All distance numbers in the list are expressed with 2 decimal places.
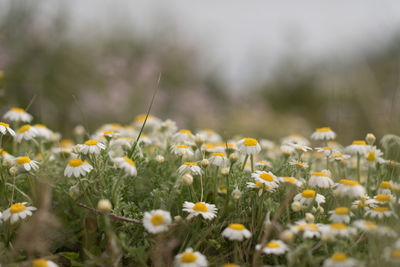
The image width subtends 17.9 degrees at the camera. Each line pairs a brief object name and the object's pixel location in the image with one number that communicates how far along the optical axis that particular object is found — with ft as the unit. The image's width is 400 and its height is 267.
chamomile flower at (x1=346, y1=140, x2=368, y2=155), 3.09
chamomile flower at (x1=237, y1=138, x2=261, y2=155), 3.05
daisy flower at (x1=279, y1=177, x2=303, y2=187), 2.95
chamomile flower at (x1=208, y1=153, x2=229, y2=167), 3.07
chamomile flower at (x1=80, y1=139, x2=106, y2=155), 2.99
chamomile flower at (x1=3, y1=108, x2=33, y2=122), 3.31
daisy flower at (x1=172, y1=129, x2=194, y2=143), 3.24
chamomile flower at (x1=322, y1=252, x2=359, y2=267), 2.71
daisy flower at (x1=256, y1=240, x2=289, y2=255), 2.80
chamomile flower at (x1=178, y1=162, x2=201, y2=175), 3.02
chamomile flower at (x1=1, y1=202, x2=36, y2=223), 2.90
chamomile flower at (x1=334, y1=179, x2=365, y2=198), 2.89
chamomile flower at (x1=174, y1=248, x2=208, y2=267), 2.80
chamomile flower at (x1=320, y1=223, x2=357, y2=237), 2.78
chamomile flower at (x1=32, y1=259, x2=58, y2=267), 2.79
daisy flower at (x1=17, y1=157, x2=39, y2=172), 3.02
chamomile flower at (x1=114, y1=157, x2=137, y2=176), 2.86
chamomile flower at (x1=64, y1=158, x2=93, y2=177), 2.95
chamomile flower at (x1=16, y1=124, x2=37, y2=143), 3.18
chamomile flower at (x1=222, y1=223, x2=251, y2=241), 2.85
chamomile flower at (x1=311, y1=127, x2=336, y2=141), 3.24
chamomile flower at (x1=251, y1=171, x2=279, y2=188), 2.95
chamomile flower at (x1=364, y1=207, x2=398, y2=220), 2.89
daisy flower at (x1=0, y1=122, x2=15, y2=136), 3.04
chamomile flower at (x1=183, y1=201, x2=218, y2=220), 2.91
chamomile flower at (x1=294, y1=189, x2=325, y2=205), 2.95
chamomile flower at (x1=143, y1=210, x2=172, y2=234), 2.84
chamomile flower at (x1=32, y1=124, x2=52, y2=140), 3.26
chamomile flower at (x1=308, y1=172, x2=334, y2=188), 2.97
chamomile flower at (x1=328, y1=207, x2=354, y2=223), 2.84
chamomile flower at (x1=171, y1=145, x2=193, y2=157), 3.12
